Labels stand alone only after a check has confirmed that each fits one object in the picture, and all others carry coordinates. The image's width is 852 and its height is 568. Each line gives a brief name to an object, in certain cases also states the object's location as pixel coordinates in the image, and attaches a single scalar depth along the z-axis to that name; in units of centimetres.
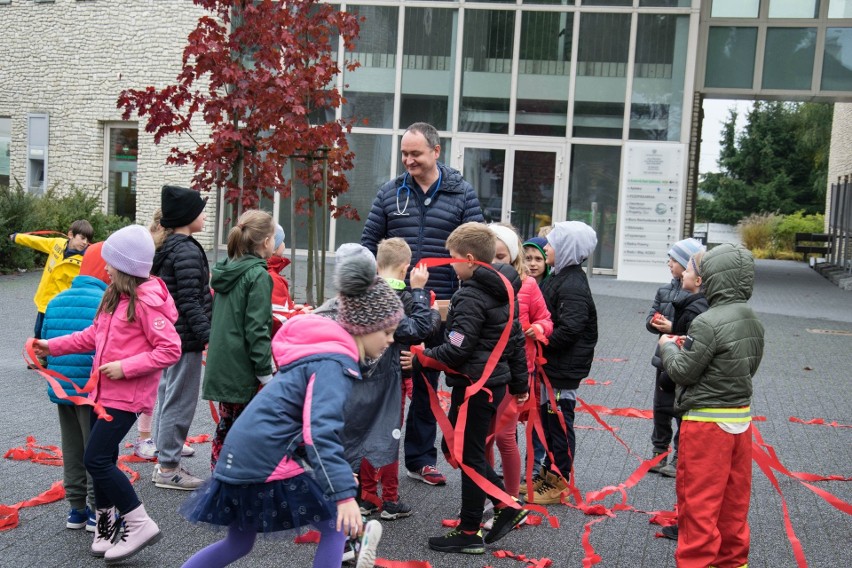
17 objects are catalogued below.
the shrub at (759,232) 3900
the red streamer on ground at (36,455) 603
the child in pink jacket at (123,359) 436
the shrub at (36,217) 1684
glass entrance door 2048
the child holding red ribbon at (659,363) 587
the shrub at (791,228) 3784
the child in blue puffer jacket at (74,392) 474
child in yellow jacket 764
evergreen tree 5150
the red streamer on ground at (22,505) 484
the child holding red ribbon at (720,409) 430
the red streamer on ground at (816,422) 798
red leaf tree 1065
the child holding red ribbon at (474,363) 474
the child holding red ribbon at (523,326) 527
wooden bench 3114
